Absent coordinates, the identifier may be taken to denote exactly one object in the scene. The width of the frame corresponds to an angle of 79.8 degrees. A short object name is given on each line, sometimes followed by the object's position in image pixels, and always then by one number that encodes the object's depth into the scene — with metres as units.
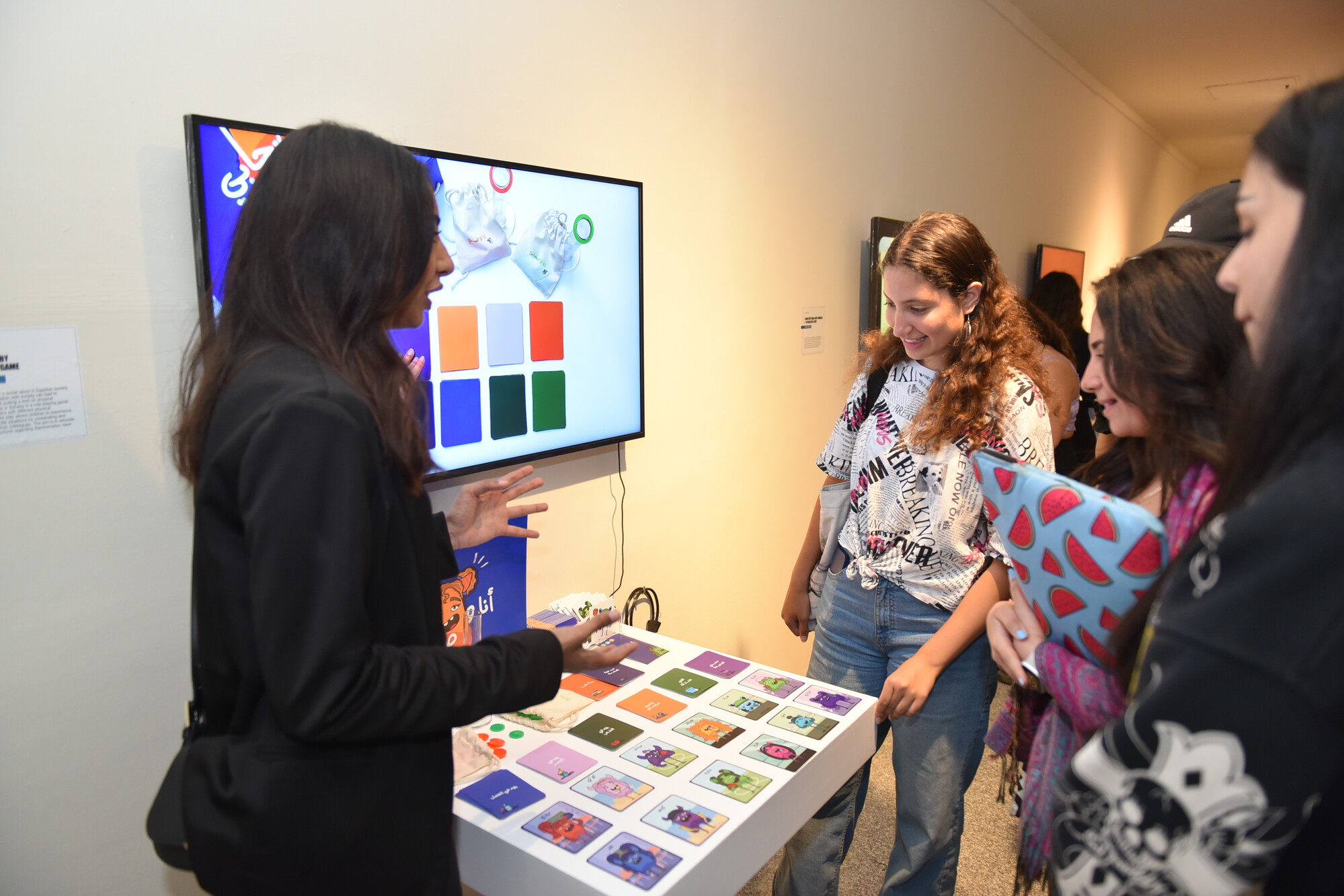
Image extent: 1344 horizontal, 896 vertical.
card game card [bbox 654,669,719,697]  1.59
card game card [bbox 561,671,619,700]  1.58
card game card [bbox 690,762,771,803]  1.23
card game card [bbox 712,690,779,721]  1.49
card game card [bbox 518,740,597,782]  1.30
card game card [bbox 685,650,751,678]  1.66
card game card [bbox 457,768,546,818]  1.20
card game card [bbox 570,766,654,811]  1.22
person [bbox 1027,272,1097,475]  4.19
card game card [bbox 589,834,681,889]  1.05
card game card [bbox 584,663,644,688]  1.63
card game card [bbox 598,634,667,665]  1.73
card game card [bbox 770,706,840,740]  1.41
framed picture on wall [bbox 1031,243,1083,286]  4.74
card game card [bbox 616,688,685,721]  1.49
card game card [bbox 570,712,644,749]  1.39
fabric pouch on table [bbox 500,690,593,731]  1.45
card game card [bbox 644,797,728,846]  1.13
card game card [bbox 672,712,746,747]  1.39
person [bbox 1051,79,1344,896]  0.57
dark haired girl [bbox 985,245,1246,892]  0.92
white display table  1.09
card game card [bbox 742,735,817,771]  1.31
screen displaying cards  1.50
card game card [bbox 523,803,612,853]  1.12
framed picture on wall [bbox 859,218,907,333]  2.99
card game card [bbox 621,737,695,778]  1.31
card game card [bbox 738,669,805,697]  1.58
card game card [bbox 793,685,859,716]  1.50
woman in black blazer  0.75
